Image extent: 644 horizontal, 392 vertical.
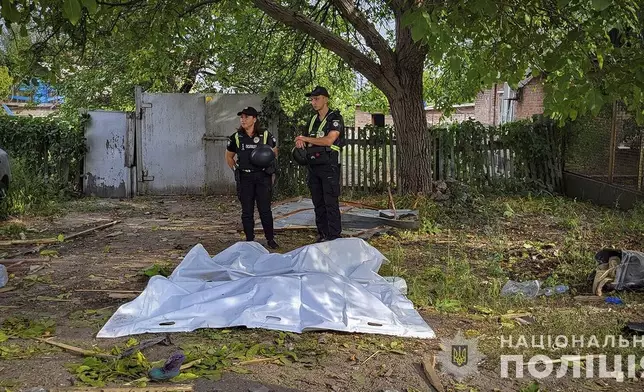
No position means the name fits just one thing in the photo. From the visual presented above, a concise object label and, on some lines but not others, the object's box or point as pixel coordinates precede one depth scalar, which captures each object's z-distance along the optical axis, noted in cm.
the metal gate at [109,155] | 1352
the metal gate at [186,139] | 1360
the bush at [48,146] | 1339
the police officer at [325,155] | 763
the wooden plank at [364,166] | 1373
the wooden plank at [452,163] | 1380
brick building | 2346
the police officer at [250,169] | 779
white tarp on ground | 493
